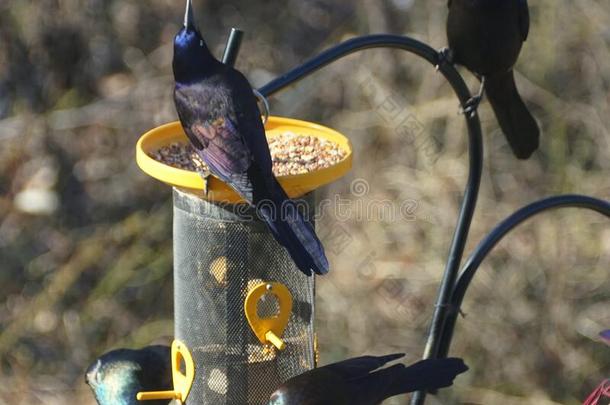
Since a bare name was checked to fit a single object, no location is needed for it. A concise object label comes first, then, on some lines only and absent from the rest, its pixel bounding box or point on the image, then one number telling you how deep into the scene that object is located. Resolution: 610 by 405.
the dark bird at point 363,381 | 6.34
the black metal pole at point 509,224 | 6.62
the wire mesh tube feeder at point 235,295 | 6.63
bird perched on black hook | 7.84
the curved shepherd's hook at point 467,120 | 6.40
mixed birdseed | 6.62
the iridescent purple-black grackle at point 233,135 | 6.05
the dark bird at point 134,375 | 7.84
